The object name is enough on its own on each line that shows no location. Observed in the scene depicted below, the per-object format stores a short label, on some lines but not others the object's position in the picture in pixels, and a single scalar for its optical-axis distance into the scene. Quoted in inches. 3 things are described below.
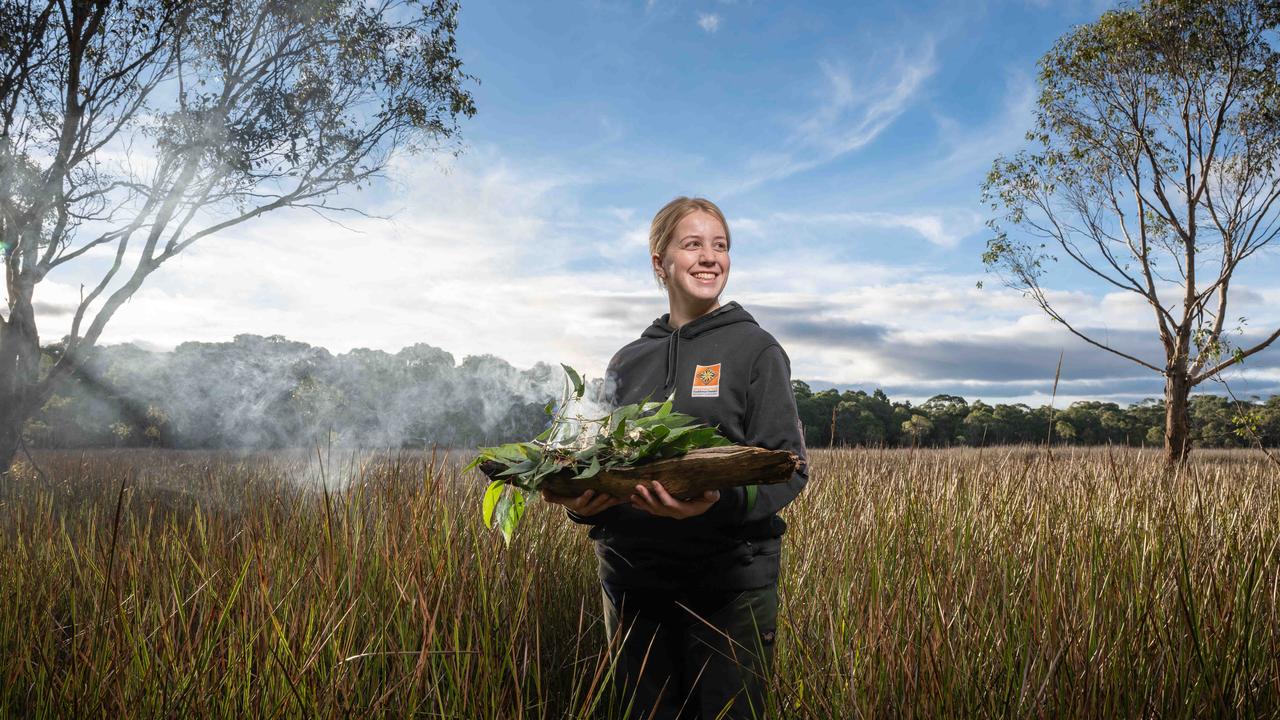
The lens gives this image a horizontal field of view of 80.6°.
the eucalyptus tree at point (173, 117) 327.3
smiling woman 82.1
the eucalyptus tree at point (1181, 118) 467.5
